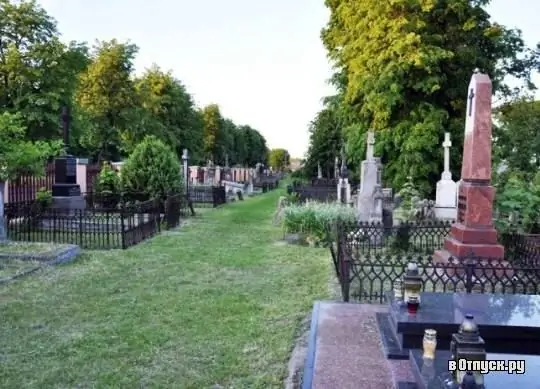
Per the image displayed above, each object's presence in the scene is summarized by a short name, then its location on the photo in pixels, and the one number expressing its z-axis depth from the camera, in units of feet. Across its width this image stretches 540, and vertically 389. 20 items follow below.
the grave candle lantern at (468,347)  9.84
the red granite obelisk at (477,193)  29.07
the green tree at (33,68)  87.93
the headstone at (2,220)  39.62
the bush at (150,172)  65.00
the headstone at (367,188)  48.96
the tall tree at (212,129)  205.77
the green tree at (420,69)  74.08
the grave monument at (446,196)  62.39
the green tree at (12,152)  41.09
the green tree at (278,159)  435.12
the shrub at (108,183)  67.26
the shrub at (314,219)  44.52
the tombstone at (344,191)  74.02
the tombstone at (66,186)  53.98
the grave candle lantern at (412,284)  15.92
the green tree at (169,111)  127.54
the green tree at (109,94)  111.24
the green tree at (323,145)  140.15
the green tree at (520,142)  76.64
